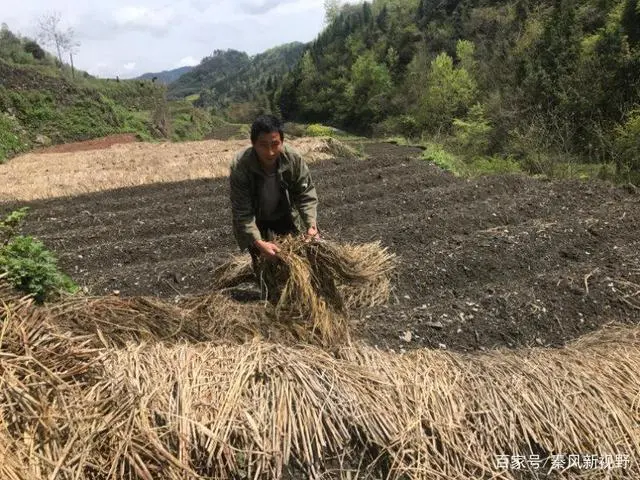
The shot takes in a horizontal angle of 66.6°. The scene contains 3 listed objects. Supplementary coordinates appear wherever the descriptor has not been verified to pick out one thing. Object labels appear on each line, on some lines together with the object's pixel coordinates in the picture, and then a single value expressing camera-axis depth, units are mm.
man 3752
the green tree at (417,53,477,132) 40719
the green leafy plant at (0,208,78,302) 3109
